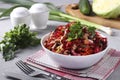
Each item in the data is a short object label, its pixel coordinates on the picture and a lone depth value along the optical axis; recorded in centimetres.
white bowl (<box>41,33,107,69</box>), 50
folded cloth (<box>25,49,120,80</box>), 50
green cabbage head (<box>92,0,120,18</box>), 78
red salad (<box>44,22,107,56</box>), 51
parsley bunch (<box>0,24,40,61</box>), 60
